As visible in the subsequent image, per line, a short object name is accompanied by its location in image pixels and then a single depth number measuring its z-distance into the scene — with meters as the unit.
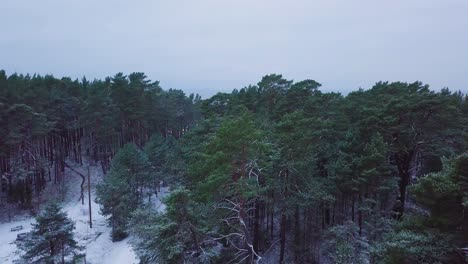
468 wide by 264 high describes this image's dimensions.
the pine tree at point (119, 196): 26.98
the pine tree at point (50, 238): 19.59
